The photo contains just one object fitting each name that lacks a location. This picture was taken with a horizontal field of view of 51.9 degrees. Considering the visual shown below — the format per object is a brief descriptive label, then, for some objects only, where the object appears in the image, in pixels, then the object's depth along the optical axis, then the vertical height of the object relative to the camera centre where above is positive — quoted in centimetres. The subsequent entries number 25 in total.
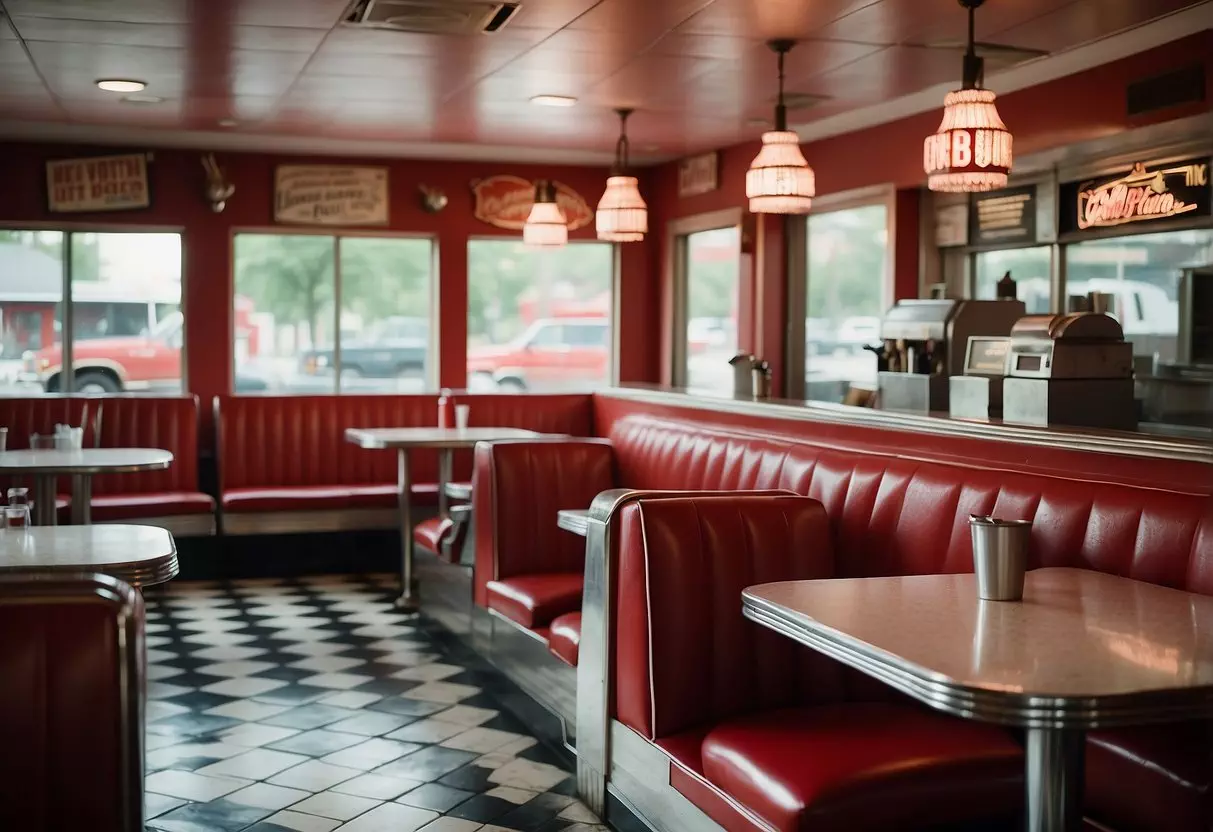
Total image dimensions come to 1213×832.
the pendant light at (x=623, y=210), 697 +83
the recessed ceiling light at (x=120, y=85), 679 +149
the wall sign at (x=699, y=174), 930 +140
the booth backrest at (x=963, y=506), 300 -42
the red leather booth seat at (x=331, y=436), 805 -52
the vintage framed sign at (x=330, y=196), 946 +123
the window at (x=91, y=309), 904 +34
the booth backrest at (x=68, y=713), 181 -52
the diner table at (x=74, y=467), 559 -51
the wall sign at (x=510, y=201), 991 +125
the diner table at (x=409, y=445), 667 -47
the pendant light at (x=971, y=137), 469 +84
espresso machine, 585 +5
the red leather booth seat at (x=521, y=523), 518 -70
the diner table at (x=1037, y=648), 196 -51
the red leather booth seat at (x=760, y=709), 272 -89
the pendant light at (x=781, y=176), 558 +82
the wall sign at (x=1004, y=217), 691 +81
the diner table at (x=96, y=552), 327 -54
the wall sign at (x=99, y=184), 895 +124
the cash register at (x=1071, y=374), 417 -5
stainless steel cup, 256 -41
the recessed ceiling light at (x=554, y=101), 717 +149
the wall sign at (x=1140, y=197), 568 +79
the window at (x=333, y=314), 955 +33
